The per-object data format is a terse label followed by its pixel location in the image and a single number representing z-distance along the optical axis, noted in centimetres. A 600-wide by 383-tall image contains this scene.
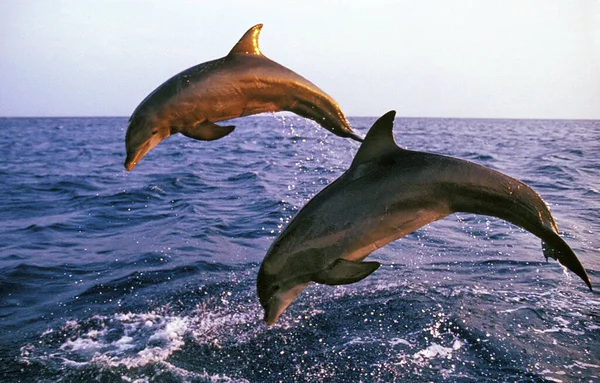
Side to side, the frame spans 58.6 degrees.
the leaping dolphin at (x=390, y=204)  399
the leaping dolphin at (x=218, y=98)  391
